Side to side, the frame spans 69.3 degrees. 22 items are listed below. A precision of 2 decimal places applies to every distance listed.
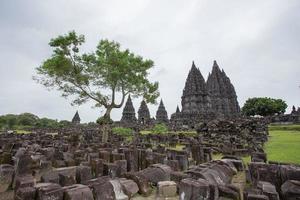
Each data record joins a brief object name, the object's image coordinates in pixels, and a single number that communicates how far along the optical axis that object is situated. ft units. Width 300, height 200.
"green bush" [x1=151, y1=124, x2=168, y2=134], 71.89
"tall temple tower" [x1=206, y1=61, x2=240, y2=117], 195.42
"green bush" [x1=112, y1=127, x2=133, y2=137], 74.33
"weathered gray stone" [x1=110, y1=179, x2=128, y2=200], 13.56
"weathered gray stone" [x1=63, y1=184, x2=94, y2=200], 11.28
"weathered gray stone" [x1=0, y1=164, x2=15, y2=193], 18.00
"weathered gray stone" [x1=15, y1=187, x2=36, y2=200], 11.69
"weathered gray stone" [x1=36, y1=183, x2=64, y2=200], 11.07
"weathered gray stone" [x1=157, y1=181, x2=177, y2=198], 14.67
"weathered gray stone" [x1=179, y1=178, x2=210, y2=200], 11.98
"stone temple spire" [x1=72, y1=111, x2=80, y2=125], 223.30
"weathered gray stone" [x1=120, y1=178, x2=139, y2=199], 14.24
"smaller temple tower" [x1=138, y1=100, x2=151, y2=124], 205.89
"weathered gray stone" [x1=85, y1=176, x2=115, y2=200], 12.48
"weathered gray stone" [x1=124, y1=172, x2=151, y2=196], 15.35
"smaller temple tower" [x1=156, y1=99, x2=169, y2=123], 205.79
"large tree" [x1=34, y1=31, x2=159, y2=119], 57.52
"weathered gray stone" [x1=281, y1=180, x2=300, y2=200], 12.03
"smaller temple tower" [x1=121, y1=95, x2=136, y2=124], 208.64
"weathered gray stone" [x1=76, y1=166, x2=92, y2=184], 16.22
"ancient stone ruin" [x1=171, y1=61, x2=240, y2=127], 151.74
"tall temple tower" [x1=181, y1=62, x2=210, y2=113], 164.35
